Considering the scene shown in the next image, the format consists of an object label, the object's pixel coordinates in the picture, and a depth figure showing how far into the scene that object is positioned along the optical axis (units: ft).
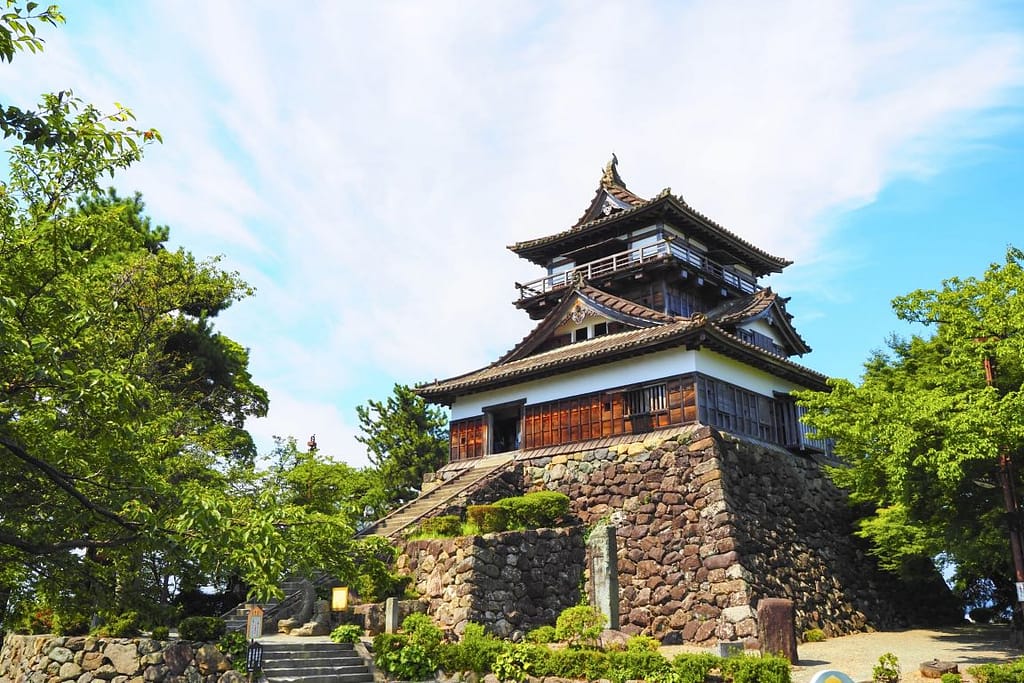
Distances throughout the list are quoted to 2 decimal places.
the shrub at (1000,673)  42.42
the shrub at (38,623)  61.05
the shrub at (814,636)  70.90
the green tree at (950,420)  51.83
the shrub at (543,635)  60.13
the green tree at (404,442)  116.06
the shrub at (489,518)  74.33
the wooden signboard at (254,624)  56.34
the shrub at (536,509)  77.41
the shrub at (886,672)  45.91
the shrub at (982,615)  89.35
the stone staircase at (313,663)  56.90
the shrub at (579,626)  57.72
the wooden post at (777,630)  55.88
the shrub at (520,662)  54.03
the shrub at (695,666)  47.26
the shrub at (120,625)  56.03
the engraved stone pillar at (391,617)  64.18
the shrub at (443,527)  74.69
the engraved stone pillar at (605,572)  65.72
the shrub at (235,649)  54.95
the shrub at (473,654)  56.54
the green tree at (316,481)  82.38
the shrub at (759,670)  45.47
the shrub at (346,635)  62.44
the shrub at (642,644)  52.85
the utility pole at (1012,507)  55.16
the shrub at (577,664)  51.21
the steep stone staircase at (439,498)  81.05
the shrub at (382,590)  69.05
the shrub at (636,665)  48.80
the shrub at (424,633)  59.16
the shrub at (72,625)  57.52
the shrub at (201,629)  55.67
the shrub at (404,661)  57.67
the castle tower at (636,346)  83.92
